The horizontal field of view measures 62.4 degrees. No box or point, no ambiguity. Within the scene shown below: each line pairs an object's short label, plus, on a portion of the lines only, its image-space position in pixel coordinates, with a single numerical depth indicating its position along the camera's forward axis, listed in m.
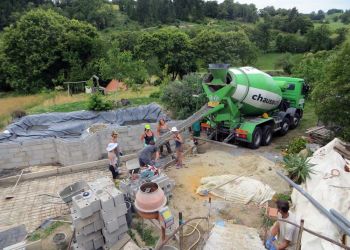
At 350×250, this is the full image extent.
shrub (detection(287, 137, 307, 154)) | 10.91
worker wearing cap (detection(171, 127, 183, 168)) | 10.13
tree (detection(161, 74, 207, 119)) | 14.05
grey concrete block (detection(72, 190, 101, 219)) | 5.59
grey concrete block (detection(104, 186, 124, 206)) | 5.92
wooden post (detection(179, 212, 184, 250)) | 5.36
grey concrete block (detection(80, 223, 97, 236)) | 5.86
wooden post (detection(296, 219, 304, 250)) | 4.67
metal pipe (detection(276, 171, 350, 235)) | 5.01
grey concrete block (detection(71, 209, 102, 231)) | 5.70
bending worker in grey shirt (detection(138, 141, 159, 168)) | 8.79
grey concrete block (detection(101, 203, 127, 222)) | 5.81
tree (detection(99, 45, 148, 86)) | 18.12
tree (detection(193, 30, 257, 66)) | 36.09
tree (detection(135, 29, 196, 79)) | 33.75
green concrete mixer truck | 11.23
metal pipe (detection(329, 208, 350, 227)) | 5.17
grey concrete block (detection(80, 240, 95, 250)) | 6.03
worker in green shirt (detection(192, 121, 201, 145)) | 12.34
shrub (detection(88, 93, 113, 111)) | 14.88
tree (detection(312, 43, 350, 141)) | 10.12
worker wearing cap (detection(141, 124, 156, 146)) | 9.89
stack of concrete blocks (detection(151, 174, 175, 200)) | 7.81
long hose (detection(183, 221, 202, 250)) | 6.24
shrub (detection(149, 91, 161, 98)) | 18.80
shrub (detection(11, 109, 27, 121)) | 14.45
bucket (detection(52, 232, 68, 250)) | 6.33
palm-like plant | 8.14
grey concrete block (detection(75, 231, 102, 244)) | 5.89
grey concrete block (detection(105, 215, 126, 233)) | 5.84
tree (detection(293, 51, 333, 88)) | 17.63
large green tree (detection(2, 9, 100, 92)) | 28.34
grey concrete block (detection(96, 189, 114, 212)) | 5.73
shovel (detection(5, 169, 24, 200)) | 8.77
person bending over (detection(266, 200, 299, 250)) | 5.00
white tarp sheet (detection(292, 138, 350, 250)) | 5.48
